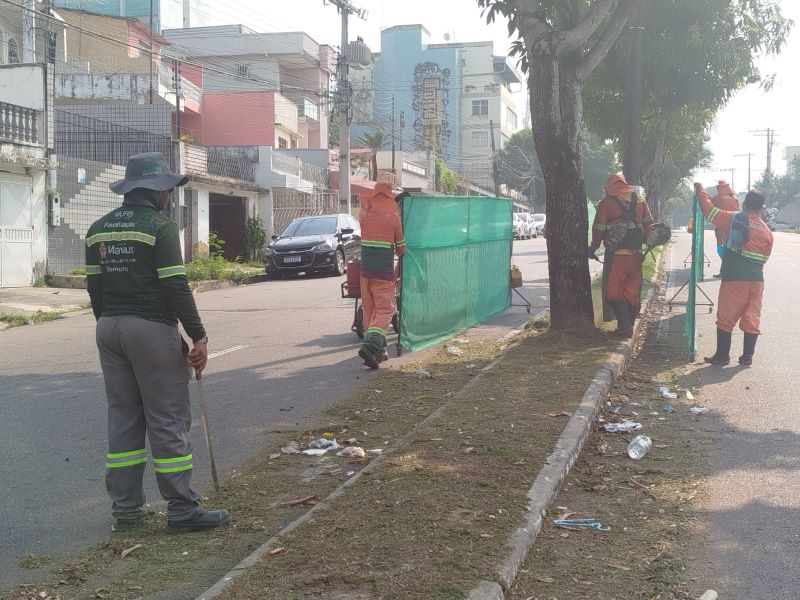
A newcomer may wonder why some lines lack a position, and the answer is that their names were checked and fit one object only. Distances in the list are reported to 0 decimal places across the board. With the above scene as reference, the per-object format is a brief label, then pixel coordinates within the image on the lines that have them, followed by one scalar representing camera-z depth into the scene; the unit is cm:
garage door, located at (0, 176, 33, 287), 1838
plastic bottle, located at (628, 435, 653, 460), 618
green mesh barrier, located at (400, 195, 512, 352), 1003
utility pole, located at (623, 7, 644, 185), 1283
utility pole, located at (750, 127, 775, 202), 8319
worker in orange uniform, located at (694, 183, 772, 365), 960
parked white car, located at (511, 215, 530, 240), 4650
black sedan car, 2234
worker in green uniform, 444
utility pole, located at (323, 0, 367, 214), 2973
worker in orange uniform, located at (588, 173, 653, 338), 1029
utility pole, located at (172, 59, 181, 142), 2540
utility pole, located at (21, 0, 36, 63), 2805
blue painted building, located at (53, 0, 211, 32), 4512
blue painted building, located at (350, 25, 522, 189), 8119
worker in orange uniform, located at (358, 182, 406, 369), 918
